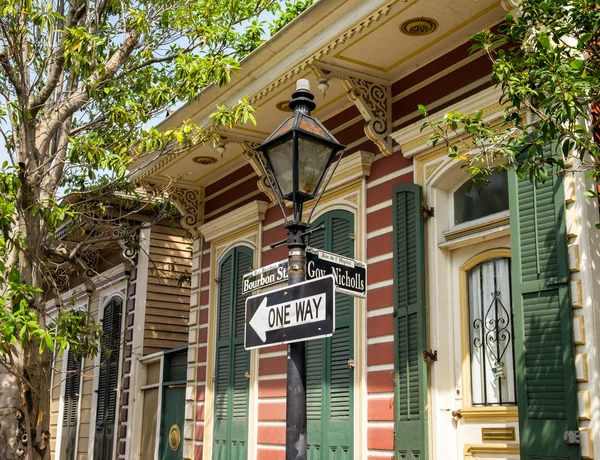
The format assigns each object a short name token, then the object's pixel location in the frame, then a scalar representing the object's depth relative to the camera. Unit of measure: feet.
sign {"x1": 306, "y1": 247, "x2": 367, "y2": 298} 16.84
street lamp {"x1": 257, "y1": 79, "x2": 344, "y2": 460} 15.97
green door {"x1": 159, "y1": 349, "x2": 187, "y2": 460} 41.93
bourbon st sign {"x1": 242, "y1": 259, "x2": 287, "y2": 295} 17.19
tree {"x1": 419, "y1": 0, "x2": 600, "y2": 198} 16.83
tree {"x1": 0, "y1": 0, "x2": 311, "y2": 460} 27.27
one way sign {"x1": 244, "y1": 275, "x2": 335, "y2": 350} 15.56
